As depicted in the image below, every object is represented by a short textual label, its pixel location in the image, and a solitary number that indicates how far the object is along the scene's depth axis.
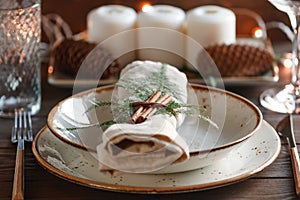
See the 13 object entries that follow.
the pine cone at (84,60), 1.11
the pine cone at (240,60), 1.11
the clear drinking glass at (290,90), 1.03
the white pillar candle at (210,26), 1.18
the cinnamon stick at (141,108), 0.81
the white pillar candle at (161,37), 1.19
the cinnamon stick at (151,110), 0.81
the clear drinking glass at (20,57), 1.02
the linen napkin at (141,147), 0.75
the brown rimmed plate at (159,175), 0.77
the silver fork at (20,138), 0.79
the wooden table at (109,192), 0.80
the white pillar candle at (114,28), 1.19
